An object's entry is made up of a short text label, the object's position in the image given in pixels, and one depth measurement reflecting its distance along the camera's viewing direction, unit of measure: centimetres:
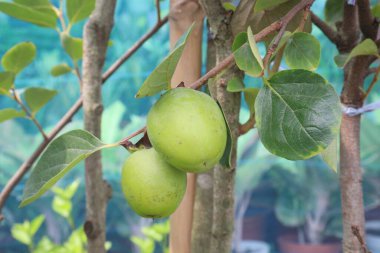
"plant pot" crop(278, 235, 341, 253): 202
